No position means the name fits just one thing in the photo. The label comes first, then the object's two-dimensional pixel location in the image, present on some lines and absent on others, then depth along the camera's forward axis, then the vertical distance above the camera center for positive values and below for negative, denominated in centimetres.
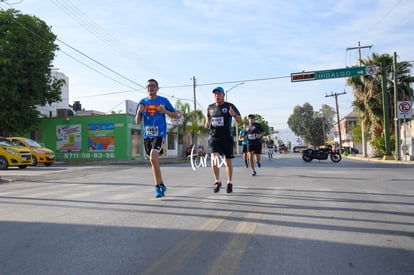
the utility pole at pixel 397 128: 2381 +95
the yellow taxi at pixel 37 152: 2188 -5
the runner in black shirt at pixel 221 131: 763 +33
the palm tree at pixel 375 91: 2942 +408
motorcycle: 2225 -46
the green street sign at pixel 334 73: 2571 +487
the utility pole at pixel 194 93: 3925 +575
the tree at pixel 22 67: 2730 +597
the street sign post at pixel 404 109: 2239 +198
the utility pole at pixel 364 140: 3583 +46
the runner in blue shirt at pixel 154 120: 700 +52
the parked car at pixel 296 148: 7975 -47
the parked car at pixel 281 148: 7202 -30
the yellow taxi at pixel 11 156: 1838 -20
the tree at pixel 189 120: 3709 +266
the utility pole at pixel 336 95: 5876 +747
